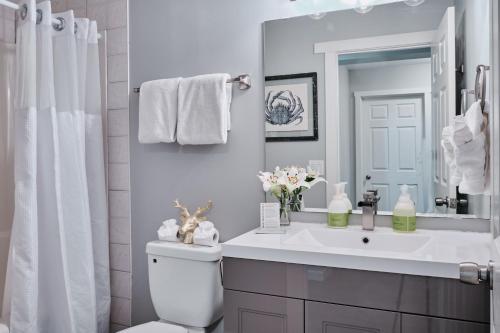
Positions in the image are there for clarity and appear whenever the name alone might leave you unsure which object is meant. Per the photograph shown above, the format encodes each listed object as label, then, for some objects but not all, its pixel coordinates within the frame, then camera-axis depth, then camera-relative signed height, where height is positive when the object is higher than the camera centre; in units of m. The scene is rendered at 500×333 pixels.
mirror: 1.54 +0.27
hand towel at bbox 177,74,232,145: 1.81 +0.24
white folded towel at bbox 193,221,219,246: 1.76 -0.31
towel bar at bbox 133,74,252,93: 1.84 +0.37
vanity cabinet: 1.13 -0.42
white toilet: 1.68 -0.52
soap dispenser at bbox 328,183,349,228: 1.65 -0.21
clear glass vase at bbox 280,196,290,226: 1.73 -0.21
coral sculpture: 1.83 -0.26
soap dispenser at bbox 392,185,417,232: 1.54 -0.21
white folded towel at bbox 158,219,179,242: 1.85 -0.31
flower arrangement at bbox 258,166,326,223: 1.69 -0.09
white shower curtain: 1.72 -0.08
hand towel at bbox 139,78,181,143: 1.92 +0.24
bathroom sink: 1.48 -0.30
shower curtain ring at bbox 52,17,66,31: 1.91 +0.65
